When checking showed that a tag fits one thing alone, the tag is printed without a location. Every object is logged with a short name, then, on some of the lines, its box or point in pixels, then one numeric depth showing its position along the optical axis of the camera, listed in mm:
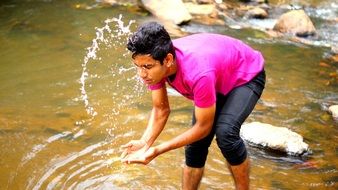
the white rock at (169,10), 9203
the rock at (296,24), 9148
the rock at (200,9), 10258
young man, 2404
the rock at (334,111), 5309
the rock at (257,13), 10586
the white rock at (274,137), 4398
